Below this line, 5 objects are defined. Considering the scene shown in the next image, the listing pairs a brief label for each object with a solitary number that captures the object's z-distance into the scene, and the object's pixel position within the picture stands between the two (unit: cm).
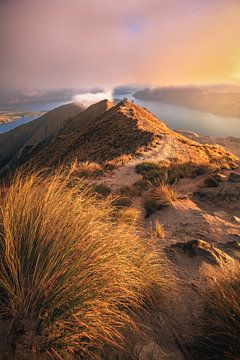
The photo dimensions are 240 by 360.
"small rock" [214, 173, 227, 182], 1089
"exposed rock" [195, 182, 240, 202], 879
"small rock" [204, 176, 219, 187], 1025
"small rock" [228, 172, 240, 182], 1023
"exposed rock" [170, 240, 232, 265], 416
